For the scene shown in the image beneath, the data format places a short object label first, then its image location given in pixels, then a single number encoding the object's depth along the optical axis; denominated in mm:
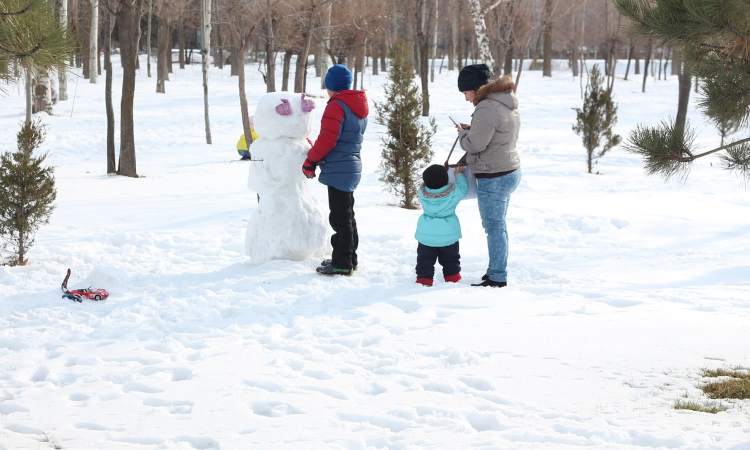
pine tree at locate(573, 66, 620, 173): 16516
